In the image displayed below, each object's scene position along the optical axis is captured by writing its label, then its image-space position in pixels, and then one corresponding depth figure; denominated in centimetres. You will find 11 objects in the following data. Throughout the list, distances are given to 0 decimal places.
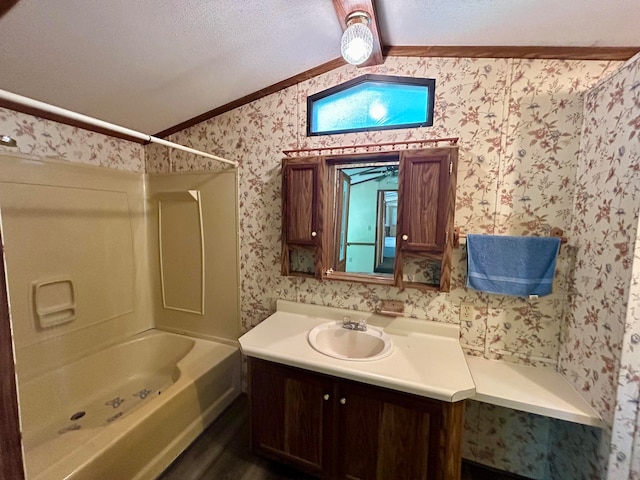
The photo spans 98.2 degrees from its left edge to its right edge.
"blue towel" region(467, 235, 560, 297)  137
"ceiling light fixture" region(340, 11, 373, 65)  125
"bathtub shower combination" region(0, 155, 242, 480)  151
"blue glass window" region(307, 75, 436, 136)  161
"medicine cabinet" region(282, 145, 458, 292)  147
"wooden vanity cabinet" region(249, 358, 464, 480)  121
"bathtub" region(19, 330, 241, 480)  127
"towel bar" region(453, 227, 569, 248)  138
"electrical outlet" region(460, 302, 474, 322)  158
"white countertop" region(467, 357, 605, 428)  117
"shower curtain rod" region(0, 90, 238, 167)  84
